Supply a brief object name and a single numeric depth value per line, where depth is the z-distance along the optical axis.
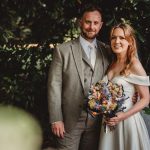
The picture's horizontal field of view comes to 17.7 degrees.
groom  4.68
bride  4.52
